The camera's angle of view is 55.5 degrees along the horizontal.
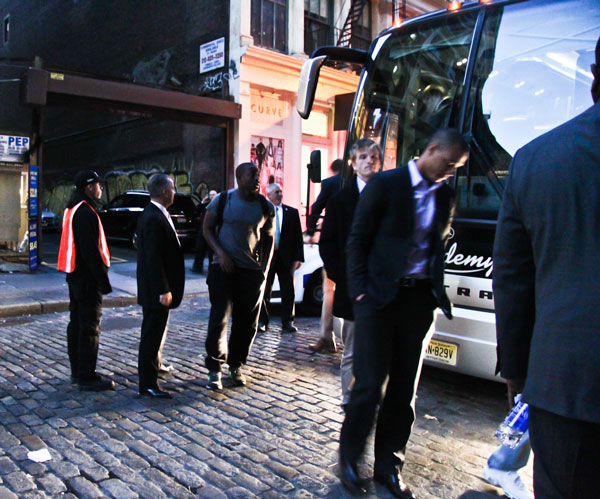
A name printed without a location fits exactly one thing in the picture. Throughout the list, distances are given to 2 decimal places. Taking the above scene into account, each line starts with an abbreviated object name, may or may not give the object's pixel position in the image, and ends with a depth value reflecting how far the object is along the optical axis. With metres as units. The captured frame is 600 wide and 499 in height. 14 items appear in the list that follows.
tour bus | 4.05
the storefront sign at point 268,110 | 16.12
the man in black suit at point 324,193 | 5.97
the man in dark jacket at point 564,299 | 1.54
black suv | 15.54
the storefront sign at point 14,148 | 11.12
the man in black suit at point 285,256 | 6.84
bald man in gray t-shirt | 4.60
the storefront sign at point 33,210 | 11.34
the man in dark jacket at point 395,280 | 2.95
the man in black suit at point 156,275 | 4.39
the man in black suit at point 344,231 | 3.72
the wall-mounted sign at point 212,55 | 15.97
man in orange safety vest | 4.54
